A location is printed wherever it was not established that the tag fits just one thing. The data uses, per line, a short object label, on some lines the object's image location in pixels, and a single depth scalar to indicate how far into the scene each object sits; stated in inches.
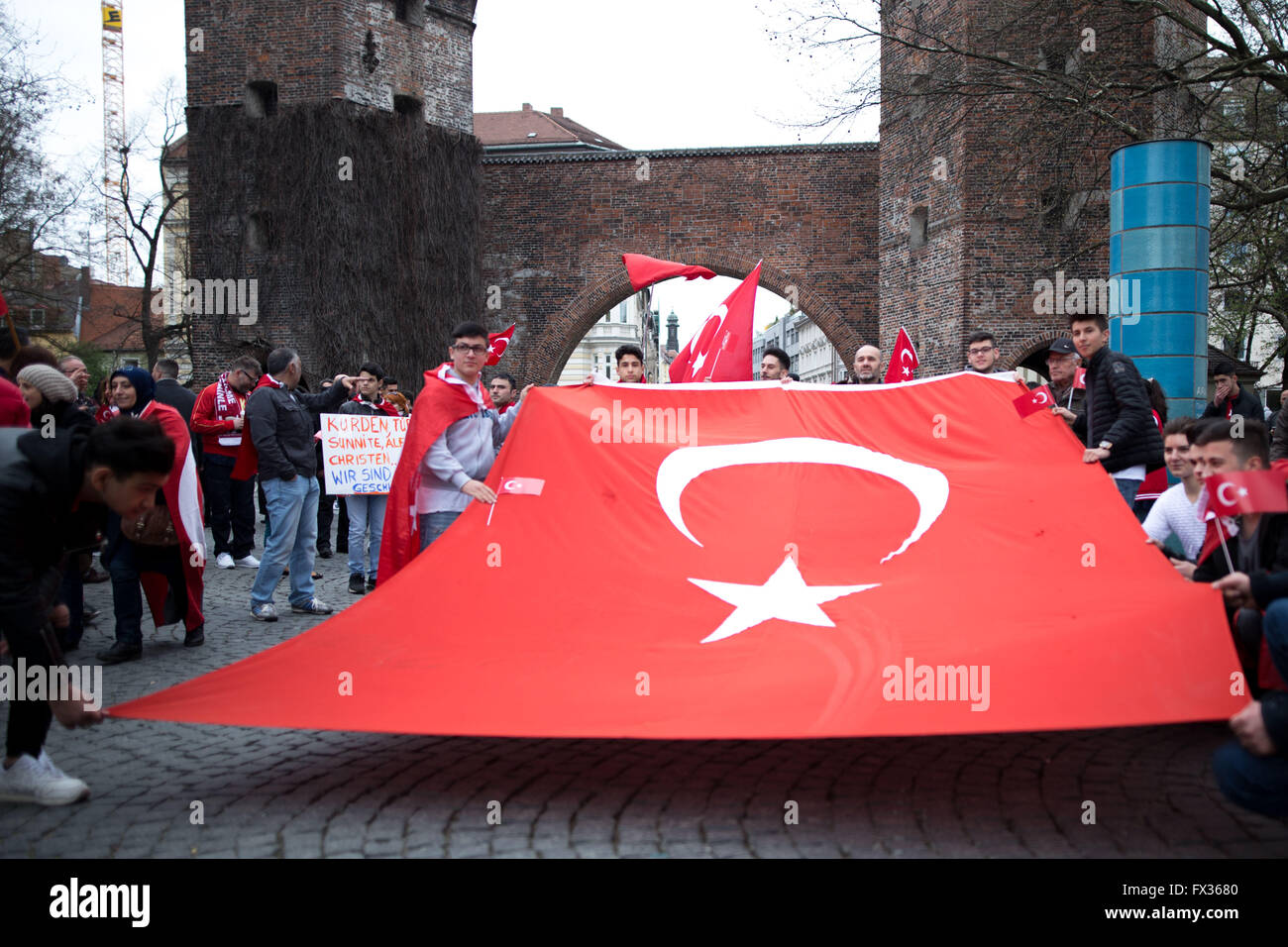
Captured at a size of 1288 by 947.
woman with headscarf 254.4
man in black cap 290.1
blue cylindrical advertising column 376.2
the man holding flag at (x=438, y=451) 225.1
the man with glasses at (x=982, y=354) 296.5
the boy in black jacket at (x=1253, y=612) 110.0
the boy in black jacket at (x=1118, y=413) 236.7
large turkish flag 141.2
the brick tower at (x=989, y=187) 751.1
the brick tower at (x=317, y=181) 947.3
